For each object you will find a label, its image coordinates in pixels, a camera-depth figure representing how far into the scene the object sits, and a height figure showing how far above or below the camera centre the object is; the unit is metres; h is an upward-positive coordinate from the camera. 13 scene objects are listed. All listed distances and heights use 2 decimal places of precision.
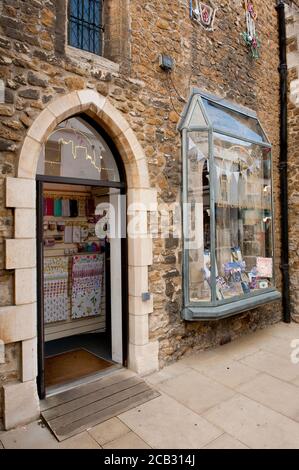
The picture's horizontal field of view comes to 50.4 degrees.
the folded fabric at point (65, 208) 5.20 +0.43
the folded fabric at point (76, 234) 5.27 +0.00
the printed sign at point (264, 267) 5.34 -0.59
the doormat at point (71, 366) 3.79 -1.70
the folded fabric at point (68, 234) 5.19 +0.00
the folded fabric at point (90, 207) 5.43 +0.46
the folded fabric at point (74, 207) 5.26 +0.45
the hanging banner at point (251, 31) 5.45 +3.52
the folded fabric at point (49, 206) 5.05 +0.45
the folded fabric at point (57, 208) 5.12 +0.43
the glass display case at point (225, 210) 4.34 +0.34
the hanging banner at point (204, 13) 4.56 +3.24
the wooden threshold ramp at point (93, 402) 2.92 -1.72
